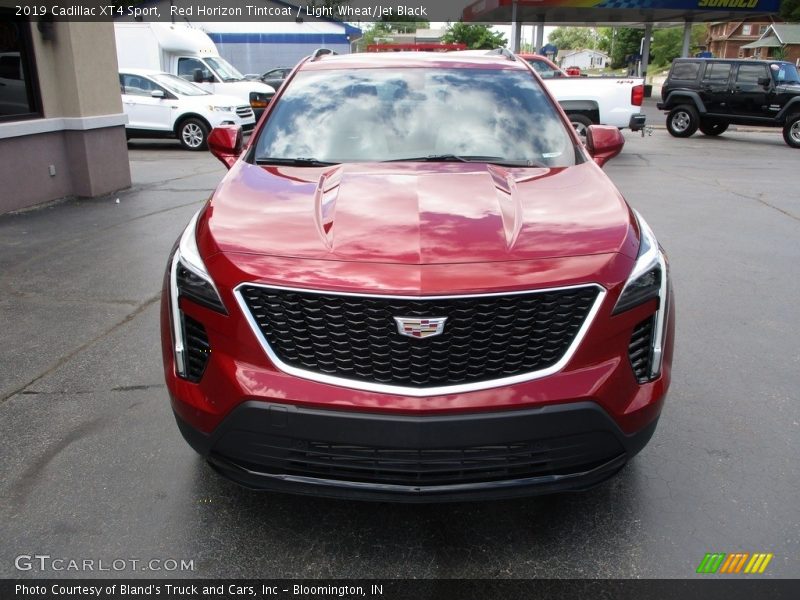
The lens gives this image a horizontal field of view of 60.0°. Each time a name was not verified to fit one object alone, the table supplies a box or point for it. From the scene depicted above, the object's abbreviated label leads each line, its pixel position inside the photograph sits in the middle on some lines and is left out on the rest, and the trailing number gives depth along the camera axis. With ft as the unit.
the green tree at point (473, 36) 218.79
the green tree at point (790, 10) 190.19
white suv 49.67
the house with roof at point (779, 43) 242.97
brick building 315.78
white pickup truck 46.91
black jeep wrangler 59.16
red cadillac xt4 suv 7.57
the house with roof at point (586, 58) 470.39
